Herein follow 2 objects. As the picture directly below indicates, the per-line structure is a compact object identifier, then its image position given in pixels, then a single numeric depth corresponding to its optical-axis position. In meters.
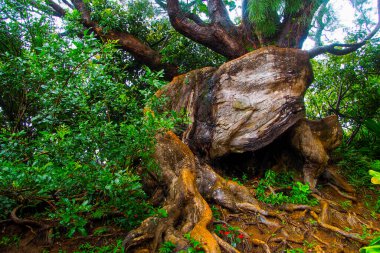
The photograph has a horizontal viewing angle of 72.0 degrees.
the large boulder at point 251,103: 5.13
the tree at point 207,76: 3.64
